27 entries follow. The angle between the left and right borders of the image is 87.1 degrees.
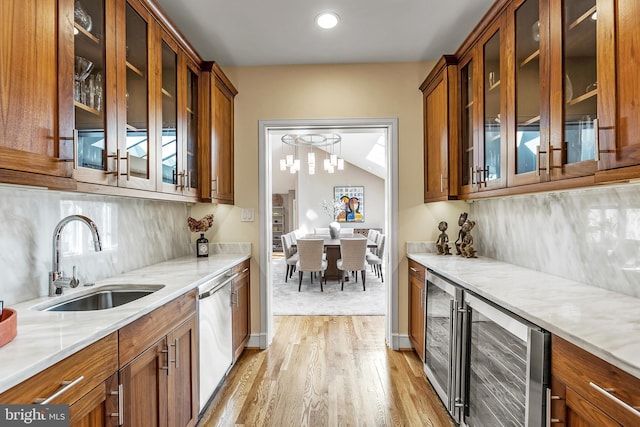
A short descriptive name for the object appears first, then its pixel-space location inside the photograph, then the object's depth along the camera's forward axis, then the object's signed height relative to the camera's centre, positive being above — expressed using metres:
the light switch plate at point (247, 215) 3.24 +0.01
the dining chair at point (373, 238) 7.06 -0.51
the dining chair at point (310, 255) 5.45 -0.65
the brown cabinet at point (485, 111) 2.00 +0.70
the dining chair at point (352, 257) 5.48 -0.68
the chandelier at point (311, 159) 6.82 +1.17
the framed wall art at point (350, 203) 10.83 +0.41
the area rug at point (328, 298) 4.41 -1.24
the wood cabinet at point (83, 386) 0.87 -0.49
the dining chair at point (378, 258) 6.11 -0.79
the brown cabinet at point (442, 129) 2.64 +0.71
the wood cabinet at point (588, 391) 0.87 -0.51
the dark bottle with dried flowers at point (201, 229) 2.95 -0.11
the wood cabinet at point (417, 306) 2.74 -0.78
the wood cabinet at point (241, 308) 2.71 -0.80
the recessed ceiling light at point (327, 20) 2.40 +1.43
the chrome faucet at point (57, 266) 1.52 -0.23
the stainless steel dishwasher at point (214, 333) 2.06 -0.79
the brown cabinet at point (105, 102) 1.05 +0.51
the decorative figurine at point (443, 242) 2.98 -0.24
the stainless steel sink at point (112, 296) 1.67 -0.41
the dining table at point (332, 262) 6.41 -0.88
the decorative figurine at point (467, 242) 2.73 -0.23
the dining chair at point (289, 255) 6.17 -0.76
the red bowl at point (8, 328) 0.96 -0.33
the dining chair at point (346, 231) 9.83 -0.46
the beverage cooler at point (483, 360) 1.23 -0.69
